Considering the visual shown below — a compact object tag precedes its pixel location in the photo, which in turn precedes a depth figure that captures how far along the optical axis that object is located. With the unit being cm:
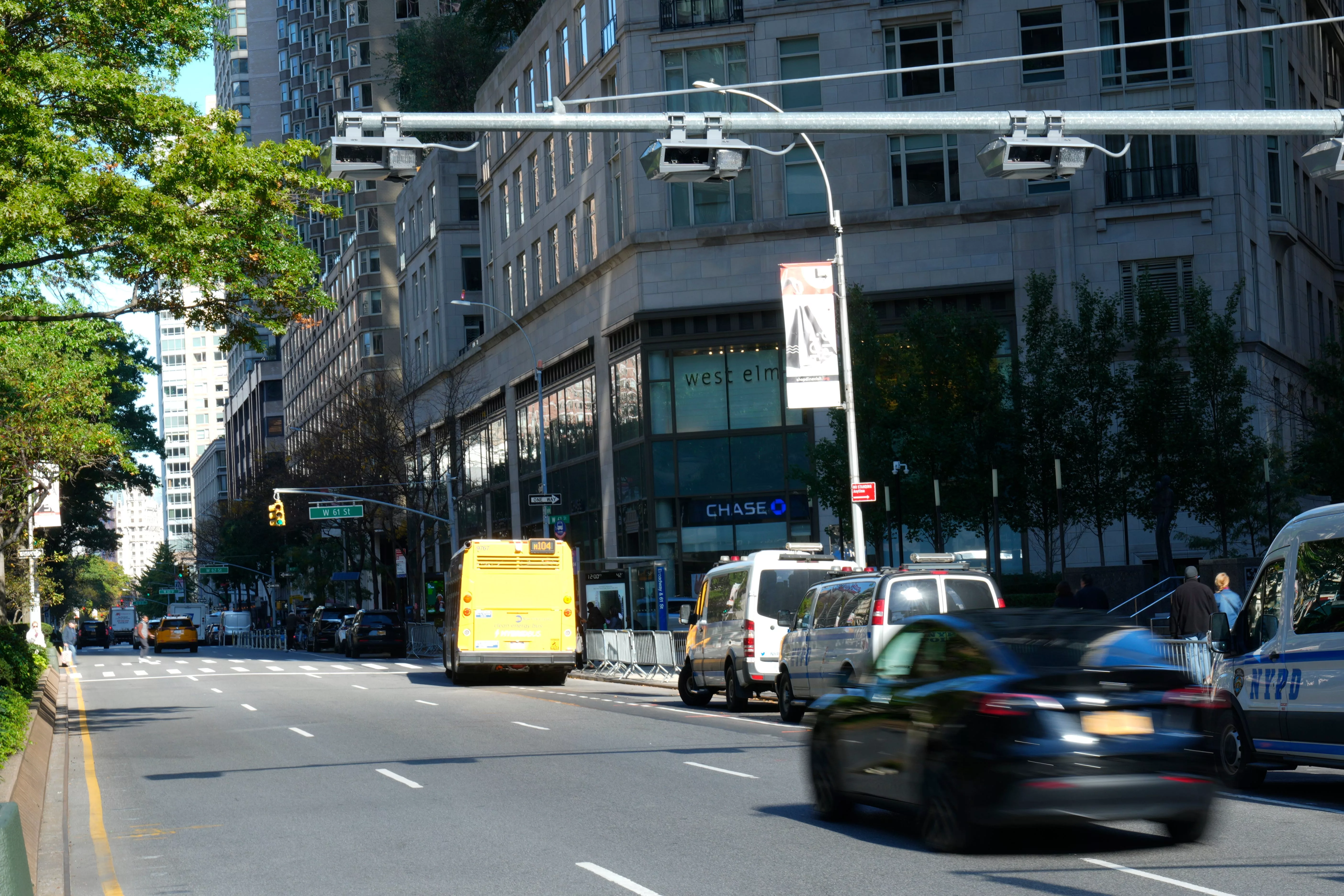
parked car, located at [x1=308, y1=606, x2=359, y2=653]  6619
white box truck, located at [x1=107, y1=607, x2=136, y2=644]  10925
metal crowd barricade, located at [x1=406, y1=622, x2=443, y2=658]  5356
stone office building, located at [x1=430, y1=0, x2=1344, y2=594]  4509
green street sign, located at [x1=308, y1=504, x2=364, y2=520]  5969
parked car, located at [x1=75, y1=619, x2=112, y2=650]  10175
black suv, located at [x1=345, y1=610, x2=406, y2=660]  5591
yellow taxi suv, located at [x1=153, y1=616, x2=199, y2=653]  7225
